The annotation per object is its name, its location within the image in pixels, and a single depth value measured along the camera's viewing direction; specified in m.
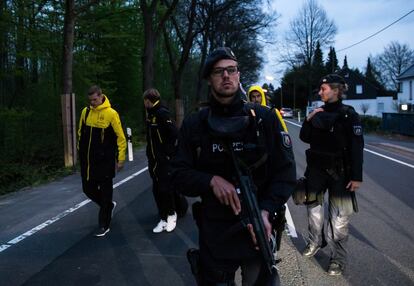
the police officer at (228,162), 2.65
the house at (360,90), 80.19
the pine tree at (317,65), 69.75
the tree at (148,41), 21.41
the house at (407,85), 55.72
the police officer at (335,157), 4.61
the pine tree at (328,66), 85.16
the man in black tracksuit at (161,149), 6.29
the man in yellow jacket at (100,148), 6.15
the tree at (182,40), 29.14
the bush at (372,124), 30.97
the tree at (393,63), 81.31
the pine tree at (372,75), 88.24
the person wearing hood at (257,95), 6.09
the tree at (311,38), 68.88
